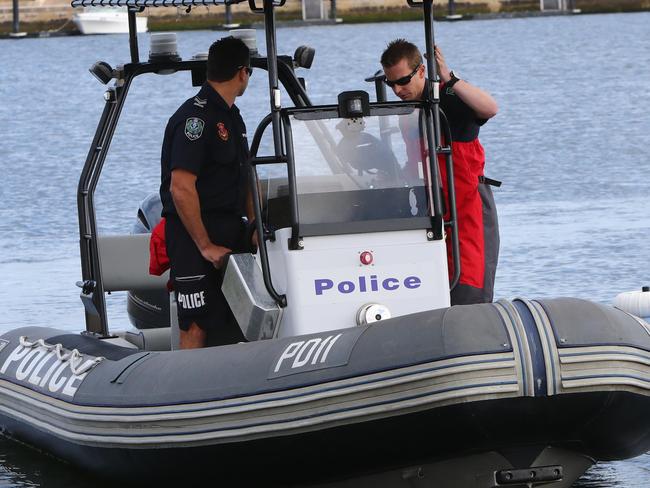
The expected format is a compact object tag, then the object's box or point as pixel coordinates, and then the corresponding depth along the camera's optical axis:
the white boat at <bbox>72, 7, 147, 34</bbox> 106.05
